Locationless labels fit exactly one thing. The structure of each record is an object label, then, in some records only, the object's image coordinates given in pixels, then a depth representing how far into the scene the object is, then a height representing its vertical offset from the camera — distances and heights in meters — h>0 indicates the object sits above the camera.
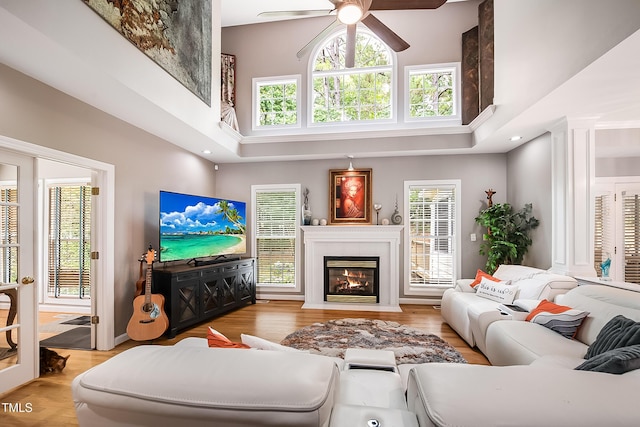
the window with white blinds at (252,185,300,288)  5.68 -0.34
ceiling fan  2.43 +1.66
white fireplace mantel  5.06 -0.64
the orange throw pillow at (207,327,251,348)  1.33 -0.55
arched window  5.24 +2.27
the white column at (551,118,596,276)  3.37 +0.24
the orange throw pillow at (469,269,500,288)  3.98 -0.84
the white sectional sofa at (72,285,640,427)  0.61 -0.39
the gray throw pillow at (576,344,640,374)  1.17 -0.57
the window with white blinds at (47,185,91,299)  5.13 -0.44
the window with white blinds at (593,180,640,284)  4.43 -0.25
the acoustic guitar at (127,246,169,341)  3.40 -1.15
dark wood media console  3.72 -1.05
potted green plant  4.40 -0.27
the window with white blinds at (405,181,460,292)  5.30 -0.31
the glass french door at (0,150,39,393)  2.49 -0.50
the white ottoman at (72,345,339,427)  0.66 -0.40
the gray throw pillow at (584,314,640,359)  1.72 -0.70
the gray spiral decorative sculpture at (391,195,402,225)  5.29 -0.06
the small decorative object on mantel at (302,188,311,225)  5.48 +0.05
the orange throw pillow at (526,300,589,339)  2.41 -0.84
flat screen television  3.92 -0.19
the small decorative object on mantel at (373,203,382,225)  5.31 +0.12
